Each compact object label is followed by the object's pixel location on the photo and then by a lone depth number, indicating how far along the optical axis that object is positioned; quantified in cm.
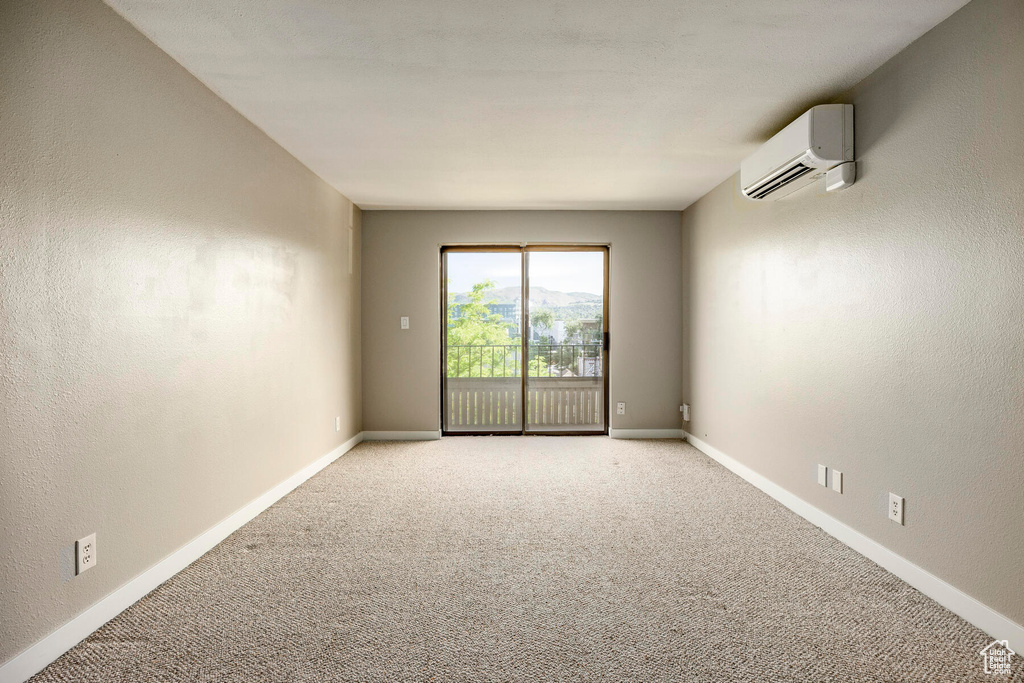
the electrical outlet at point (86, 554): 178
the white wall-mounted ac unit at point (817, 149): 250
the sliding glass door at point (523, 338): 527
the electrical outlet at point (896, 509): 222
